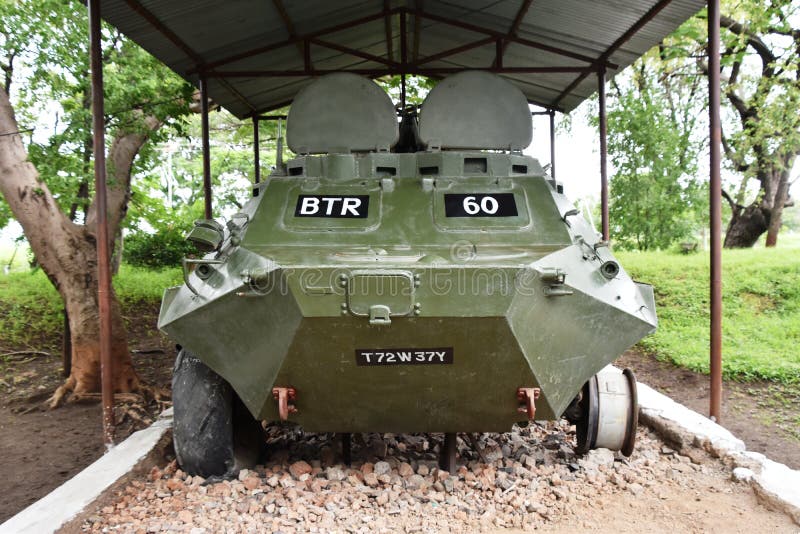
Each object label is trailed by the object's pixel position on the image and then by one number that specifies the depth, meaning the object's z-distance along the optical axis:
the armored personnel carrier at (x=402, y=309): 3.46
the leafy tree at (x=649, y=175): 12.88
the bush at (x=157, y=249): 14.41
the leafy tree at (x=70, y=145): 6.63
